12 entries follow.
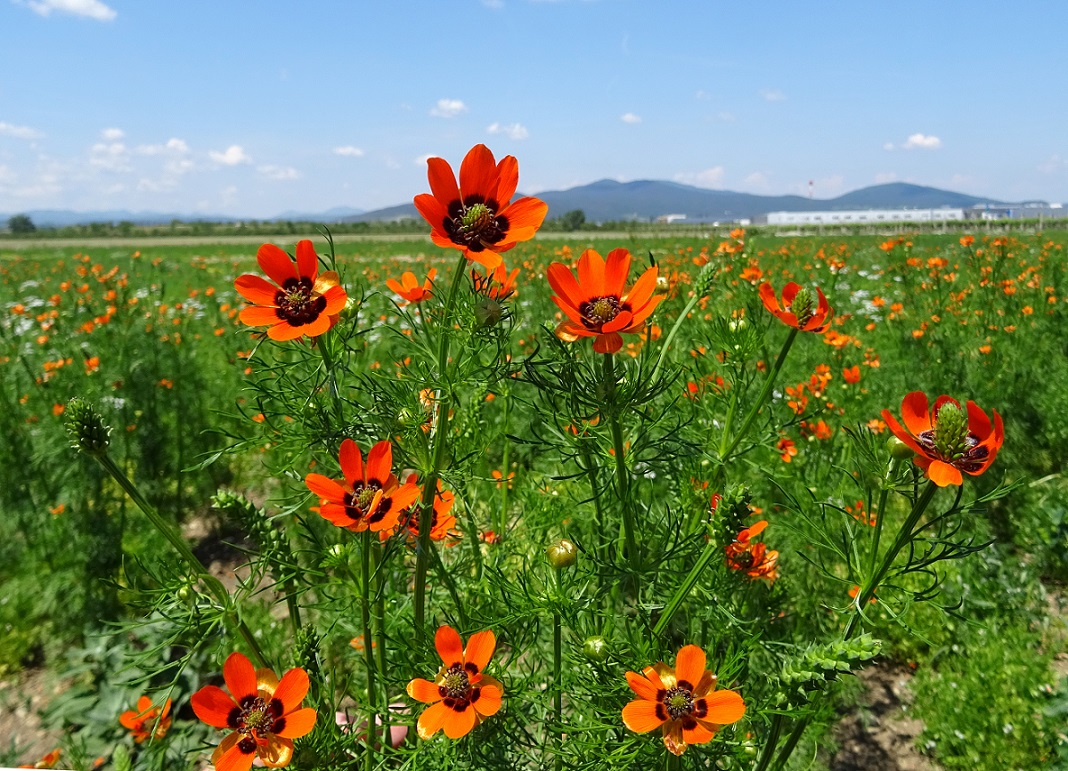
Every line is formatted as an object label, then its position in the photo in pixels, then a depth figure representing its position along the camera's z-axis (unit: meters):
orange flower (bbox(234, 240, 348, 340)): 0.19
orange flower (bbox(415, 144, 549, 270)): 0.19
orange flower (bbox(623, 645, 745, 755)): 0.18
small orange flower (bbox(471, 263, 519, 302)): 0.22
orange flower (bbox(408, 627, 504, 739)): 0.19
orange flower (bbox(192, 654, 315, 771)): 0.19
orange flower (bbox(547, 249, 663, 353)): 0.19
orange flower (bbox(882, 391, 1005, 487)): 0.17
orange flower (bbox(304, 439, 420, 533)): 0.19
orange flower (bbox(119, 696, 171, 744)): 0.29
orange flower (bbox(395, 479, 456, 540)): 0.23
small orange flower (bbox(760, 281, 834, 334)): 0.23
